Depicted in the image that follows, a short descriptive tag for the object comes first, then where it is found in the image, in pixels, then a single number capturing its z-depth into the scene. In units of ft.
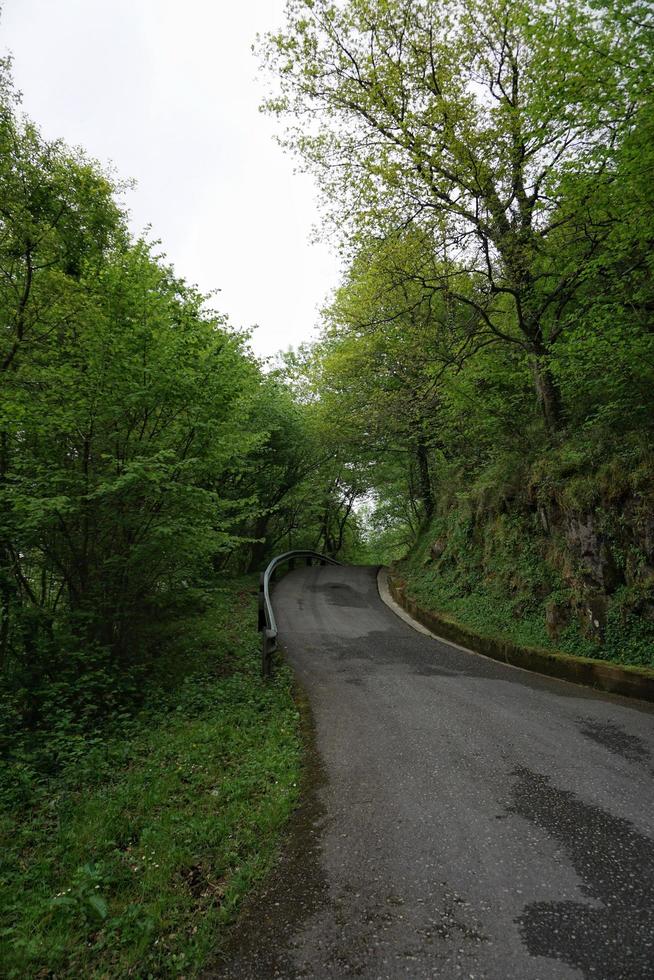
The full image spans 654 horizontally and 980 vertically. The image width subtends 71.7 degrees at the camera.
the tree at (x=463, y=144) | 27.50
